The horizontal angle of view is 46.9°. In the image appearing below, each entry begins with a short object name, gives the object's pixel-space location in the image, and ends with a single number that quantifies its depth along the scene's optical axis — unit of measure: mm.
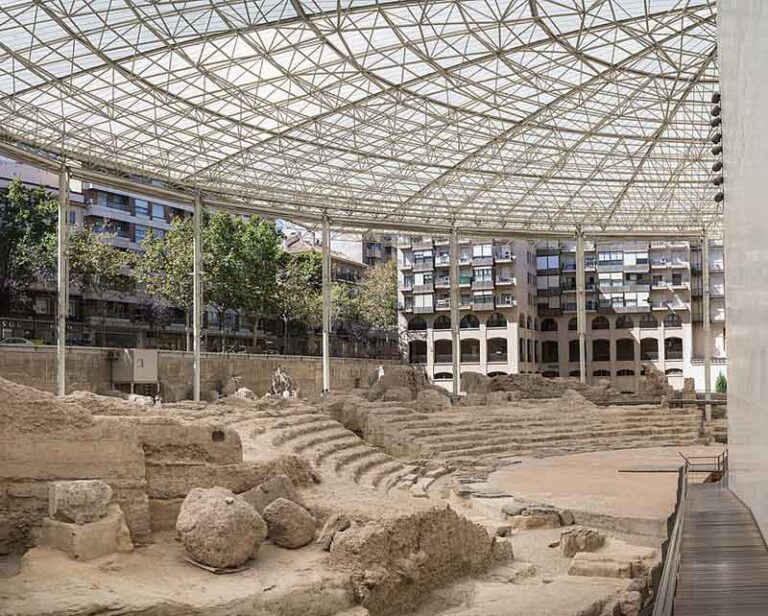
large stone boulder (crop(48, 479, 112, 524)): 13586
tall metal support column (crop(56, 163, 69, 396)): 30359
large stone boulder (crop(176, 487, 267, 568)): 13508
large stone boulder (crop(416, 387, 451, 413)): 40219
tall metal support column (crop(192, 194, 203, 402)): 37500
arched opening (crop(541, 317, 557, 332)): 83875
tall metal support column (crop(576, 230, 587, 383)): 53531
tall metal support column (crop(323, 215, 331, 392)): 43866
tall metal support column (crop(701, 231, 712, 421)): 51459
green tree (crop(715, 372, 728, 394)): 66688
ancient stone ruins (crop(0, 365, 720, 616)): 12562
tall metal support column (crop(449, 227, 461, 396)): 50062
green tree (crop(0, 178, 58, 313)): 50500
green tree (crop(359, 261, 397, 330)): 81000
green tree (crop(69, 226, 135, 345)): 51625
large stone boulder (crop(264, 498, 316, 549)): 14992
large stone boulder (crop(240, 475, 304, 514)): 15992
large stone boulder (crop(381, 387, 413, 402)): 41531
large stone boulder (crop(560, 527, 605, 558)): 17609
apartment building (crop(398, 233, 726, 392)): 78062
